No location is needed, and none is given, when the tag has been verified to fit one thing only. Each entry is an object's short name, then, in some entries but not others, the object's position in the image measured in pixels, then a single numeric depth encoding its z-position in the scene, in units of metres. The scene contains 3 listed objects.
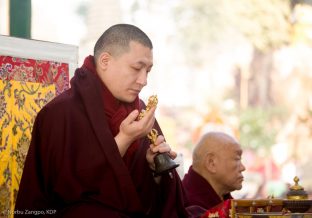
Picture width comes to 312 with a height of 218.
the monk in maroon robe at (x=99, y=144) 3.72
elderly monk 5.48
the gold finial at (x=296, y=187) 4.00
